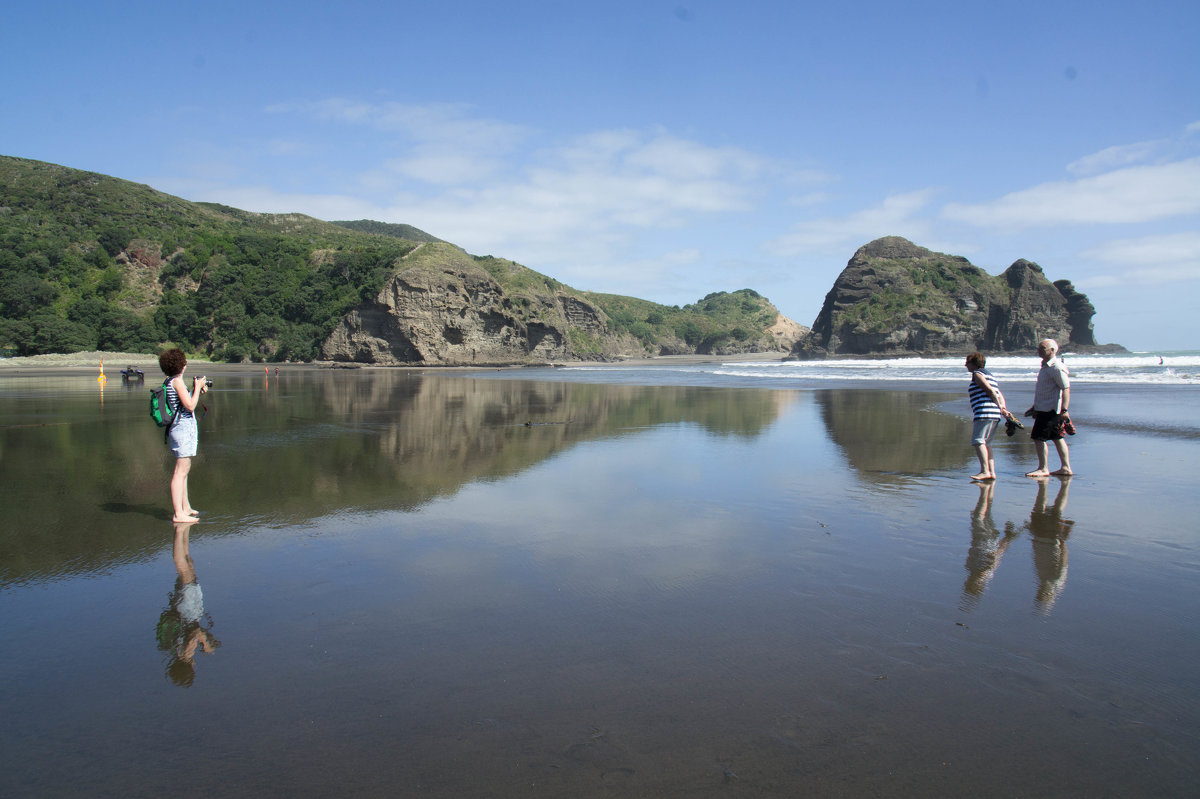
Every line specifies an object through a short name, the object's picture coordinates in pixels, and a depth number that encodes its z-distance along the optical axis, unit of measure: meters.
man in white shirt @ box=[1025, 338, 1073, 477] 8.55
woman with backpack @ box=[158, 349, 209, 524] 6.35
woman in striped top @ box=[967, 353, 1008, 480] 8.27
